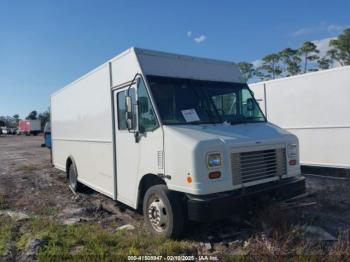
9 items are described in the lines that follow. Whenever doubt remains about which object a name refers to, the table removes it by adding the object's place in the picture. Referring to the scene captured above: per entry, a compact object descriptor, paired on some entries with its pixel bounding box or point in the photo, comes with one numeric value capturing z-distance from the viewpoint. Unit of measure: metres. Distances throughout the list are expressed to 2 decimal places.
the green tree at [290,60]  34.75
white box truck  4.41
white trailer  8.65
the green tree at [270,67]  36.66
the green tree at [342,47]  30.52
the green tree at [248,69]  40.31
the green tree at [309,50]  33.69
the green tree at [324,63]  32.33
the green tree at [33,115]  109.78
